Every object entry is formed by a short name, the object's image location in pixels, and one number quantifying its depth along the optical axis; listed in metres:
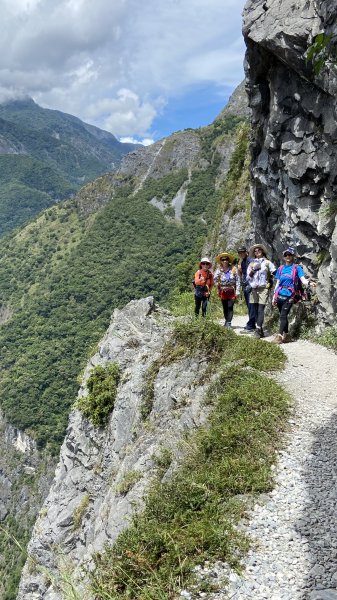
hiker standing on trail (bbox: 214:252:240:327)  13.52
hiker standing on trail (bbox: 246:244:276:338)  13.05
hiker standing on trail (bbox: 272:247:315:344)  12.27
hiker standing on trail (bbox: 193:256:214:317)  14.08
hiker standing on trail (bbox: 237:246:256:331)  13.80
